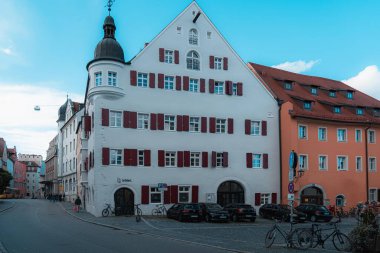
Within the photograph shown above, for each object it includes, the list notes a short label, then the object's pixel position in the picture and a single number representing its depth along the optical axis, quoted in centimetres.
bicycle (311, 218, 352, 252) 1772
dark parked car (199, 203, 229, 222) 3516
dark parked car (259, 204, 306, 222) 3747
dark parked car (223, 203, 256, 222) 3694
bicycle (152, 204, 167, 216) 4047
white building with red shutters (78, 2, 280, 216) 3984
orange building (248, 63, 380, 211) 4581
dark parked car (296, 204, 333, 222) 3859
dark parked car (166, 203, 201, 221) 3519
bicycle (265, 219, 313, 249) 1786
